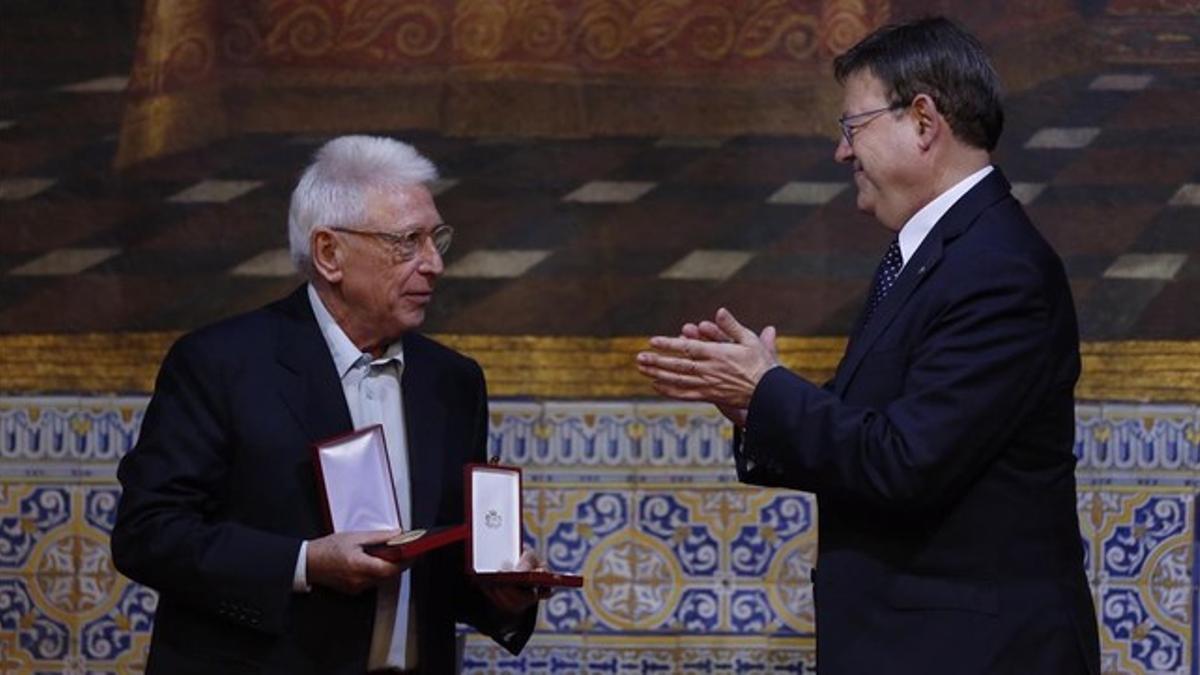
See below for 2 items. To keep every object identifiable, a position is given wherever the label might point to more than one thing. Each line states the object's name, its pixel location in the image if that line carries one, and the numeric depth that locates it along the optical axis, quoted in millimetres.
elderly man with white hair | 7538
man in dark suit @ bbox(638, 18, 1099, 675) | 6811
